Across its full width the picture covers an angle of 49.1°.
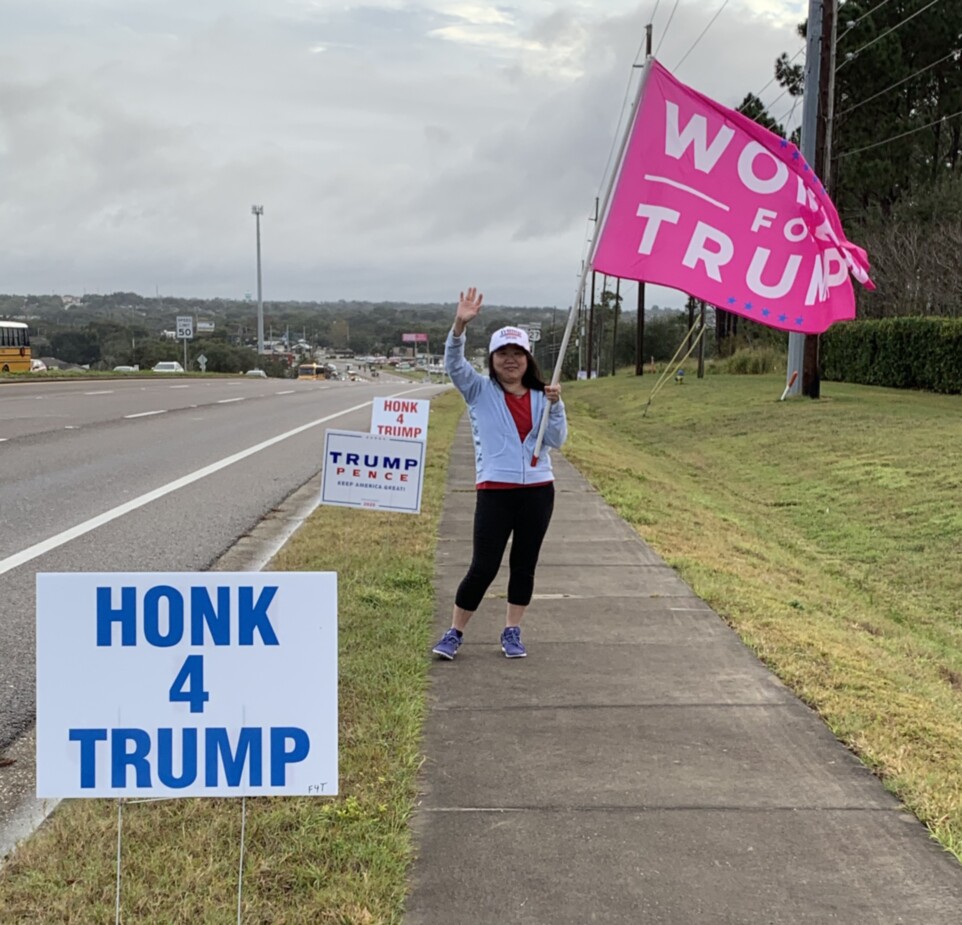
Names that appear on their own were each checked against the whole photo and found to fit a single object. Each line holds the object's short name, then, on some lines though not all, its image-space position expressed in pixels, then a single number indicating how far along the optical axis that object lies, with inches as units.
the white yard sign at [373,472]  308.8
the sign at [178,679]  105.7
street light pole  3890.3
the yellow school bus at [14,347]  1790.1
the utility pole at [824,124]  902.4
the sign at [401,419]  361.4
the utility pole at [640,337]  1839.3
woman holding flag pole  202.4
